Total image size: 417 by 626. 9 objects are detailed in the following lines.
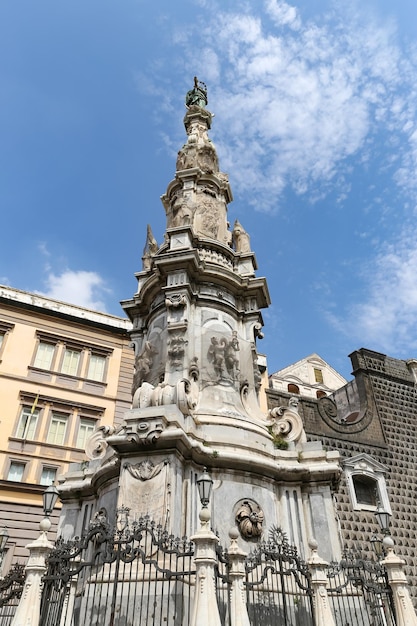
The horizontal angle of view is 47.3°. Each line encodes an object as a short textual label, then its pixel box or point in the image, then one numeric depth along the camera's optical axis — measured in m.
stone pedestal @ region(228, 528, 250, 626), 6.09
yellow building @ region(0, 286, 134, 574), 19.88
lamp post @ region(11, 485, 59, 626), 6.43
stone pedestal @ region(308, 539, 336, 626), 6.77
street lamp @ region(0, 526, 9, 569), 10.48
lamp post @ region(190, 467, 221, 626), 5.79
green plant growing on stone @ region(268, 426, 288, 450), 10.95
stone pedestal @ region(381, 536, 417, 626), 7.34
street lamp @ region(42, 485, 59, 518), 7.46
